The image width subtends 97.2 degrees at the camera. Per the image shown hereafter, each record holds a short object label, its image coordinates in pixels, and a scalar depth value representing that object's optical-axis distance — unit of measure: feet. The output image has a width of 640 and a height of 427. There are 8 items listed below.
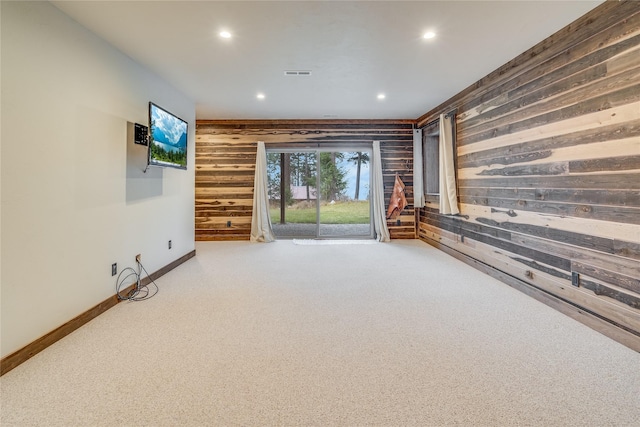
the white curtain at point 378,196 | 18.83
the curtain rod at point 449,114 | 14.05
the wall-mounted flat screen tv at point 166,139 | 9.42
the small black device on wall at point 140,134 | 9.64
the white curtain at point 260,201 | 18.81
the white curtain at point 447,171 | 14.05
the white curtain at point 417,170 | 18.37
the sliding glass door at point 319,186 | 19.99
